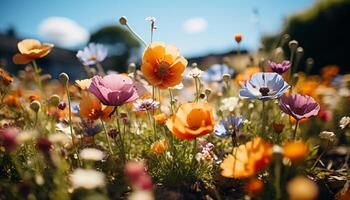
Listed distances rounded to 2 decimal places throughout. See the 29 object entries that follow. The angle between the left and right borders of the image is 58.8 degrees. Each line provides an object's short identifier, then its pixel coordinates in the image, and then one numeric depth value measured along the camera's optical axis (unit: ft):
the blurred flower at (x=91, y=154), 1.02
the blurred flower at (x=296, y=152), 0.84
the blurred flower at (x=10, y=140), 0.94
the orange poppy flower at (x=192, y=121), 1.20
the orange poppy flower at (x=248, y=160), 0.99
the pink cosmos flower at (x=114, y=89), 1.35
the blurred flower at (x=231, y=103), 1.88
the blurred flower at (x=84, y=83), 1.60
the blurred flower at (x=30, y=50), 1.82
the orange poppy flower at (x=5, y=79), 1.81
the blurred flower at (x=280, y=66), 1.73
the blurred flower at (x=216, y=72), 2.96
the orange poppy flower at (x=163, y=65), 1.51
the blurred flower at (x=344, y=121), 1.60
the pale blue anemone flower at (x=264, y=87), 1.40
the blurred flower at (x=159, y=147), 1.43
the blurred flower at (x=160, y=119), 1.62
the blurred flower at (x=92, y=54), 2.47
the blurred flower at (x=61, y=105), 1.75
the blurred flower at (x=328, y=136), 1.53
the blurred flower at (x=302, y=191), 0.68
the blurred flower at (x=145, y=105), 1.64
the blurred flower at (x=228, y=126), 1.54
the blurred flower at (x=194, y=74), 1.64
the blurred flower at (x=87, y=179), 0.85
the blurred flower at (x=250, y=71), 2.50
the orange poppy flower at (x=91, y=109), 1.56
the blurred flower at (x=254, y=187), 0.94
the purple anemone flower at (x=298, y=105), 1.40
